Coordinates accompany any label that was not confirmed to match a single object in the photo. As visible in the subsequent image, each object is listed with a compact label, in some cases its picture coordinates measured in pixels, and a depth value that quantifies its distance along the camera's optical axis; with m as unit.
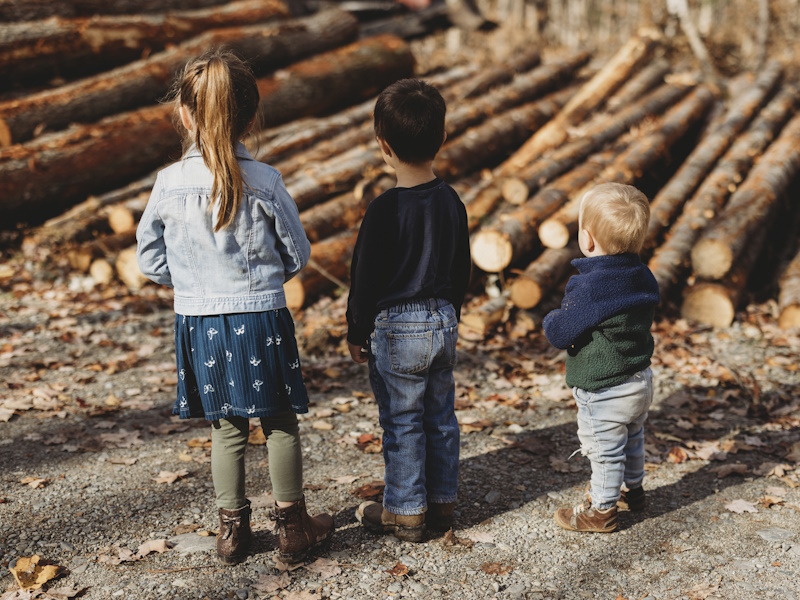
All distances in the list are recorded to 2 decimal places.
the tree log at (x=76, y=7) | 9.19
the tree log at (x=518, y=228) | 6.62
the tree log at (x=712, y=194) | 6.86
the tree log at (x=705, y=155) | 7.58
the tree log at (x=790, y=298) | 6.43
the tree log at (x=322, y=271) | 6.78
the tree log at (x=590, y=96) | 9.10
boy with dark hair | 2.99
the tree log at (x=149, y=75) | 8.46
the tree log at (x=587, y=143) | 7.66
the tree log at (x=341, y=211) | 7.45
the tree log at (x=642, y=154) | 6.86
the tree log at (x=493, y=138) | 8.70
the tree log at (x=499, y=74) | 10.68
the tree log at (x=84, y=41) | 8.89
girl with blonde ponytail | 2.80
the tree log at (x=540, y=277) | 6.41
